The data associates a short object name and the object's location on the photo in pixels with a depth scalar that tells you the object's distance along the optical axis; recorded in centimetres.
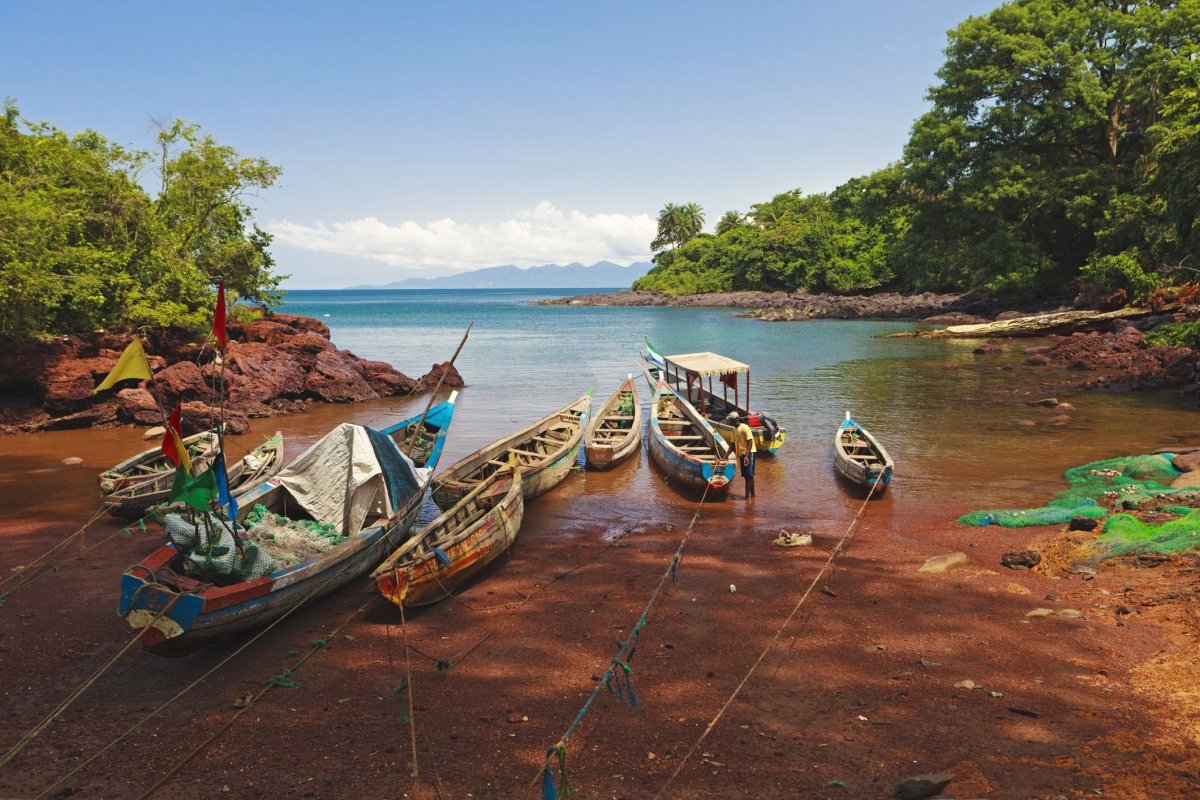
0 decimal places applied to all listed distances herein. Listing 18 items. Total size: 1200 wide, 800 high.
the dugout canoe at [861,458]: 1523
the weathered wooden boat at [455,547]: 941
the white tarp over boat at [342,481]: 1154
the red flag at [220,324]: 800
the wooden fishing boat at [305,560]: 767
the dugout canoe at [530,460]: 1386
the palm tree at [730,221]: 11662
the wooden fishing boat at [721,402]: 1877
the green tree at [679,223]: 12112
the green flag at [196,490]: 772
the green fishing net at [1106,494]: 1255
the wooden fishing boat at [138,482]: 1374
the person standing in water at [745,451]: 1504
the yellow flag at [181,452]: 758
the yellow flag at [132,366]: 704
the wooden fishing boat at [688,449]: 1519
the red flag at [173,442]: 760
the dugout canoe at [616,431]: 1773
